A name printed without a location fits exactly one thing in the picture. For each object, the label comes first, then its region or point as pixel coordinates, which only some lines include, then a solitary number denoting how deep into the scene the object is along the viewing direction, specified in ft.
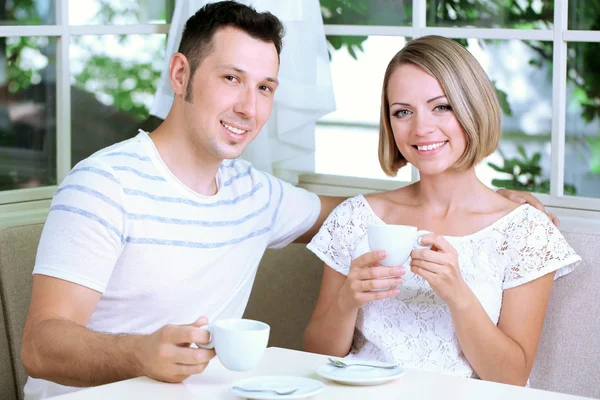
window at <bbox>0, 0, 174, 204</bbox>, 8.80
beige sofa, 7.82
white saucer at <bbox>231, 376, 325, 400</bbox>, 6.15
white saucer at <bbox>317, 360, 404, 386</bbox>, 6.35
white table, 6.24
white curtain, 9.11
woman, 7.53
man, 7.08
